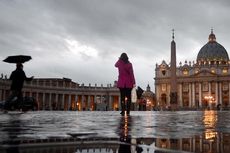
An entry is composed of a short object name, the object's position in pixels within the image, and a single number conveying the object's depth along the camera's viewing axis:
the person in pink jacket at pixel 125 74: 15.34
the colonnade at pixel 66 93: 95.44
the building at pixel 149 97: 137.94
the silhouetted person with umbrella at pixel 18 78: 16.48
